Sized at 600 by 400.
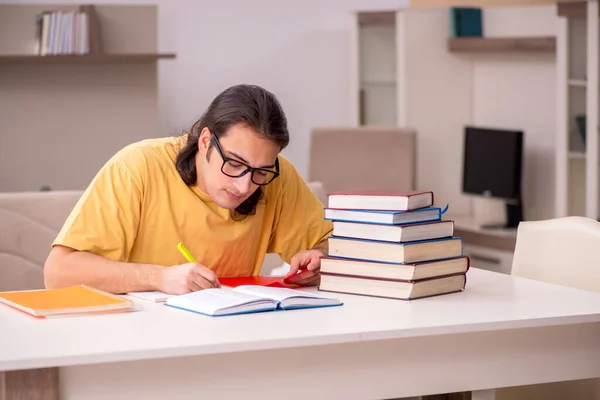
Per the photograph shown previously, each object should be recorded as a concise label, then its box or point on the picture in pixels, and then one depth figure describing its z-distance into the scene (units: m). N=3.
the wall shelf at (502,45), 5.43
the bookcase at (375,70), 6.15
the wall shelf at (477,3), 5.88
